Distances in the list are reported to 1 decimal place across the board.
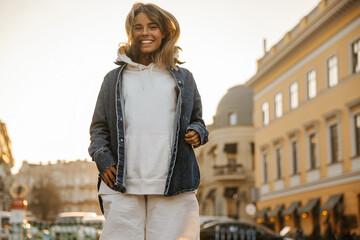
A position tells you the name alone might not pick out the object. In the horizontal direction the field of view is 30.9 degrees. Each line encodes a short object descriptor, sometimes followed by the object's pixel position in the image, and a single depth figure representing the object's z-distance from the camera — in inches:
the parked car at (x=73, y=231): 570.5
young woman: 116.3
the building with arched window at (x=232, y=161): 2209.6
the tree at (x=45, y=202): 3949.3
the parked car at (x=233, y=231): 840.3
